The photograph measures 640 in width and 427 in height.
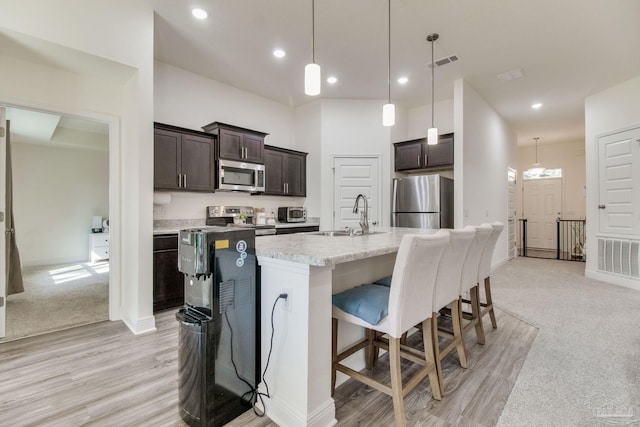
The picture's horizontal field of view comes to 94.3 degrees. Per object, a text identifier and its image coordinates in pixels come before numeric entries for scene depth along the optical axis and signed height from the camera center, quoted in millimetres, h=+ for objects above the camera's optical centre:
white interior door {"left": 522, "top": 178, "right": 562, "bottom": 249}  8211 +74
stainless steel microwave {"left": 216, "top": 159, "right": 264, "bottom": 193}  4031 +533
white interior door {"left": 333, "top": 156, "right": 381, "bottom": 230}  5102 +478
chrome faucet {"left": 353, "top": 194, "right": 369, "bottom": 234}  2585 -91
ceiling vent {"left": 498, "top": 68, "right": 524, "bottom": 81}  4097 +1950
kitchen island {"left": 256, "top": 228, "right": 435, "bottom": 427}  1448 -579
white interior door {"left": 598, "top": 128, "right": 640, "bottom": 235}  4312 +452
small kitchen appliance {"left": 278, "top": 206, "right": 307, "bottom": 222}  4953 -16
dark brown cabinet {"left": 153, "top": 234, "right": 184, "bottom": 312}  3158 -663
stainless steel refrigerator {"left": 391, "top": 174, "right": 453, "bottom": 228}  4426 +165
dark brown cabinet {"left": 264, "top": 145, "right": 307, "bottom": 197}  4770 +695
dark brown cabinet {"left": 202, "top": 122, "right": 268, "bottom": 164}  4023 +1010
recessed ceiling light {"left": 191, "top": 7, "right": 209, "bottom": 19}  2852 +1957
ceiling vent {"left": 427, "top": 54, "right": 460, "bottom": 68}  3736 +1954
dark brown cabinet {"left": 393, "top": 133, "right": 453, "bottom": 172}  4679 +963
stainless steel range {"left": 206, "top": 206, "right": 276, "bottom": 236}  4180 -65
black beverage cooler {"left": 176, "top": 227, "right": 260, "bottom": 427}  1486 -571
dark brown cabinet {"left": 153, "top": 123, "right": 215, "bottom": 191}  3521 +680
